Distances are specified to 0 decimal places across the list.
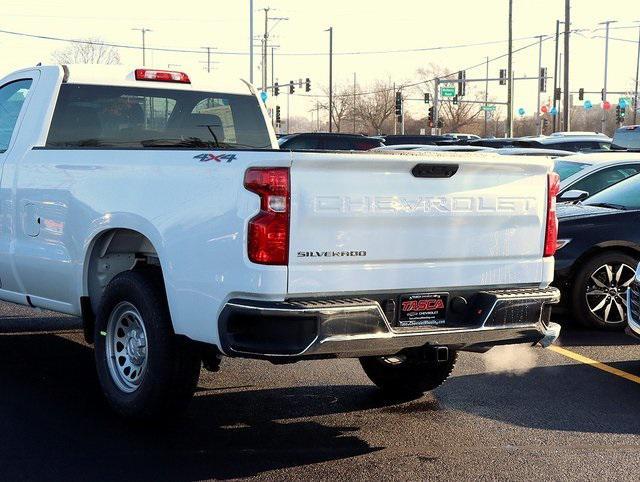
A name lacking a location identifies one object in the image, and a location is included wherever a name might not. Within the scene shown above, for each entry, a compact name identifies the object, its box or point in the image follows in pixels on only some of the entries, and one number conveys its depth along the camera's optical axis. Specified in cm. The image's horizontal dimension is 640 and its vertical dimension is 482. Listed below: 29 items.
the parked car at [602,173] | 1282
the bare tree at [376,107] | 12781
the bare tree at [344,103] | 13125
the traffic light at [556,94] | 6821
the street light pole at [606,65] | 8178
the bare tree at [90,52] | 6888
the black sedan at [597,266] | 983
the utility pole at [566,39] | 4275
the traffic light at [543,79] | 7474
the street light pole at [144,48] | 8564
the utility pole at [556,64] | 6109
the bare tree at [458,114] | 12975
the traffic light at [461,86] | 7893
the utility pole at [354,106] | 12875
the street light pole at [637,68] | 7588
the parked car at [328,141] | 2278
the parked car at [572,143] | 2527
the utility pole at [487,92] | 10648
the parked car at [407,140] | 3853
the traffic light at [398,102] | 7012
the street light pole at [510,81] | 5144
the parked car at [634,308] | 791
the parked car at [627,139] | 2380
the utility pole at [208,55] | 9888
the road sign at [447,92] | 8638
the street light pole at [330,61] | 7694
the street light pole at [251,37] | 4715
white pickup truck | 534
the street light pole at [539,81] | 7412
